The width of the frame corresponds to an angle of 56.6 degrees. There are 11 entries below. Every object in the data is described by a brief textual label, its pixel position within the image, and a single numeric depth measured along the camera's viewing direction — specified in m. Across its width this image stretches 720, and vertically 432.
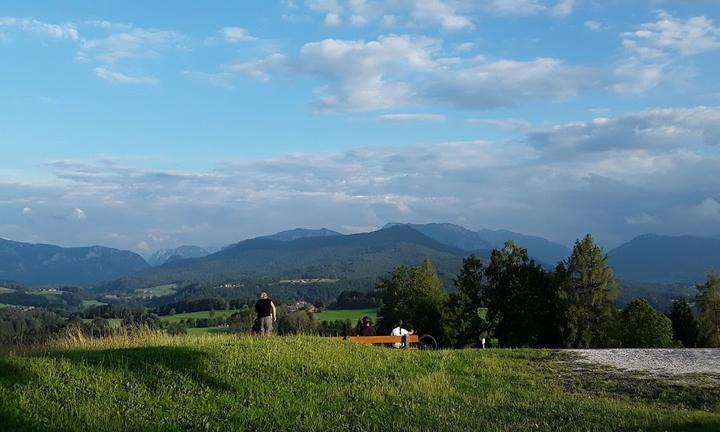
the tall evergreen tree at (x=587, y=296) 42.72
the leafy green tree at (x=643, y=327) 44.81
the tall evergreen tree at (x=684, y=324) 57.94
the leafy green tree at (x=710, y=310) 55.34
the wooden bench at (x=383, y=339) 23.01
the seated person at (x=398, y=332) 24.72
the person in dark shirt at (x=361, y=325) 27.23
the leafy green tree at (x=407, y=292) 51.34
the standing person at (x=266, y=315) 22.50
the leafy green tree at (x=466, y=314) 44.31
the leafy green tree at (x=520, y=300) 43.09
